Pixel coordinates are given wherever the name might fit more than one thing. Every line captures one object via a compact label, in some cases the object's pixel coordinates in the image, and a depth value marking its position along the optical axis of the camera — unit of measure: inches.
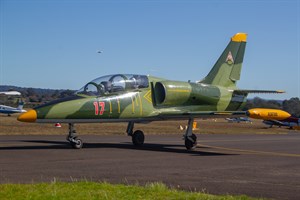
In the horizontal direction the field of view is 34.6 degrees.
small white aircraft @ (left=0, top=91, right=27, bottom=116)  3634.4
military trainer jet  713.0
